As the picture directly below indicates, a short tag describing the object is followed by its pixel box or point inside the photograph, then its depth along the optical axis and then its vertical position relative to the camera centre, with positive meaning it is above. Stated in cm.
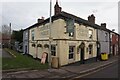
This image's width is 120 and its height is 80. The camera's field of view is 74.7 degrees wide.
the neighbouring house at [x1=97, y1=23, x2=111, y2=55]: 1186 +7
